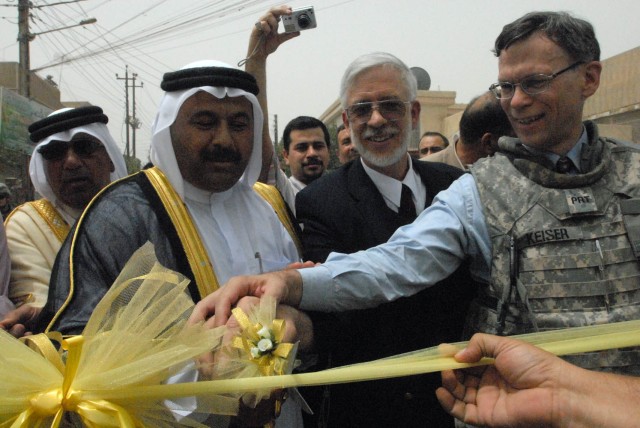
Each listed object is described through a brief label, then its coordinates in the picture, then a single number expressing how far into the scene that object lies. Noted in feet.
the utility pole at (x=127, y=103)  149.38
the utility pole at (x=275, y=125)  155.09
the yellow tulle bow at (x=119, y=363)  3.70
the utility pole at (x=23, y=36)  53.47
